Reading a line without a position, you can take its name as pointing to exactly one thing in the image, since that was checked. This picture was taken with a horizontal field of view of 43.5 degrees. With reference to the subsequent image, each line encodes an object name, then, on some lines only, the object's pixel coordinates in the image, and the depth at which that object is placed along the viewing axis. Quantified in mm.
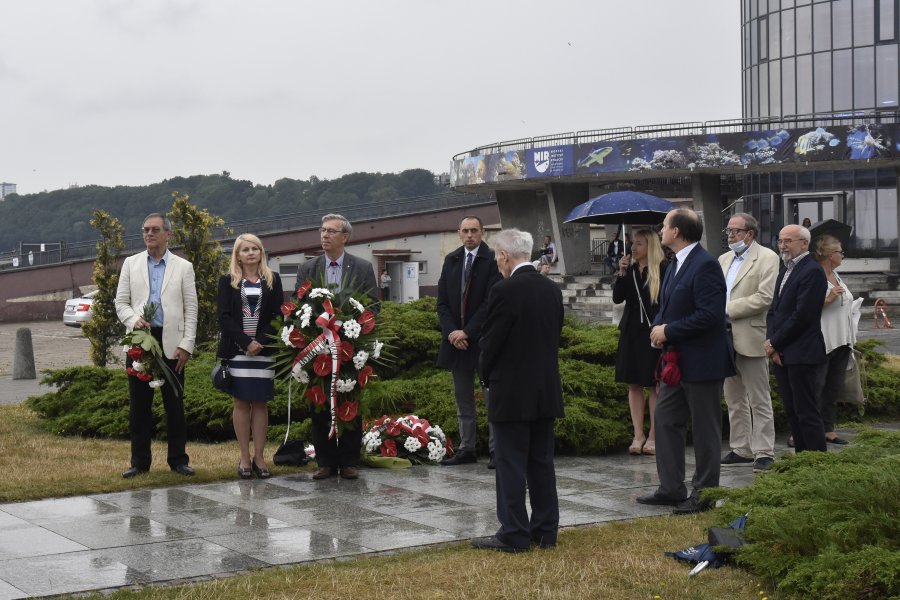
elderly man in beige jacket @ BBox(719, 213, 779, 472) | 9031
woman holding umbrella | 9422
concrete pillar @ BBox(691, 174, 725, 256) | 47094
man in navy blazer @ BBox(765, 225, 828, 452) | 8578
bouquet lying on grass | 9422
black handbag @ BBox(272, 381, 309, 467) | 9195
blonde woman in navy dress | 8609
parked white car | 37875
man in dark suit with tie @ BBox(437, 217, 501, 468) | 9250
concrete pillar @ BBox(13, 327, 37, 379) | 18730
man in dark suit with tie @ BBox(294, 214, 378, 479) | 8734
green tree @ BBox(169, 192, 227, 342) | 16844
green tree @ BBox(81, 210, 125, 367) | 17734
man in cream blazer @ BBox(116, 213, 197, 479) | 8844
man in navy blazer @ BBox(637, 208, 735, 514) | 7395
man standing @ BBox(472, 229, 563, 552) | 6375
